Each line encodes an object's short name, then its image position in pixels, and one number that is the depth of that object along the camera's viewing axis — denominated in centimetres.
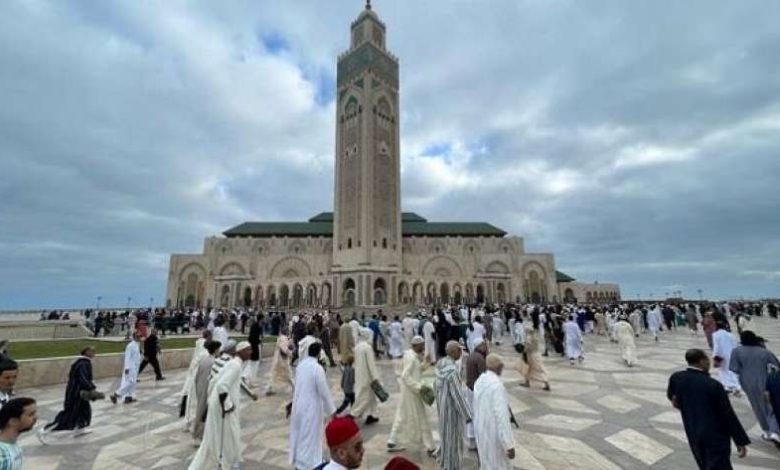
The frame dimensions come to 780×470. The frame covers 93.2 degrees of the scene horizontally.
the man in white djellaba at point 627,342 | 959
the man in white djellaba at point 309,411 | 357
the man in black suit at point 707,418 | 283
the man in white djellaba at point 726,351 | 685
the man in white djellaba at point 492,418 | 324
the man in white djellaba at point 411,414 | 439
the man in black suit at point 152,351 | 873
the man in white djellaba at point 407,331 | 1311
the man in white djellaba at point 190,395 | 534
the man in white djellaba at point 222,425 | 374
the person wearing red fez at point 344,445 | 156
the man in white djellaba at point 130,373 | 695
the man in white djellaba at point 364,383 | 530
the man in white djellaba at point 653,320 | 1613
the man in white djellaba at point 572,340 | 1012
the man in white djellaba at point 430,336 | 1091
